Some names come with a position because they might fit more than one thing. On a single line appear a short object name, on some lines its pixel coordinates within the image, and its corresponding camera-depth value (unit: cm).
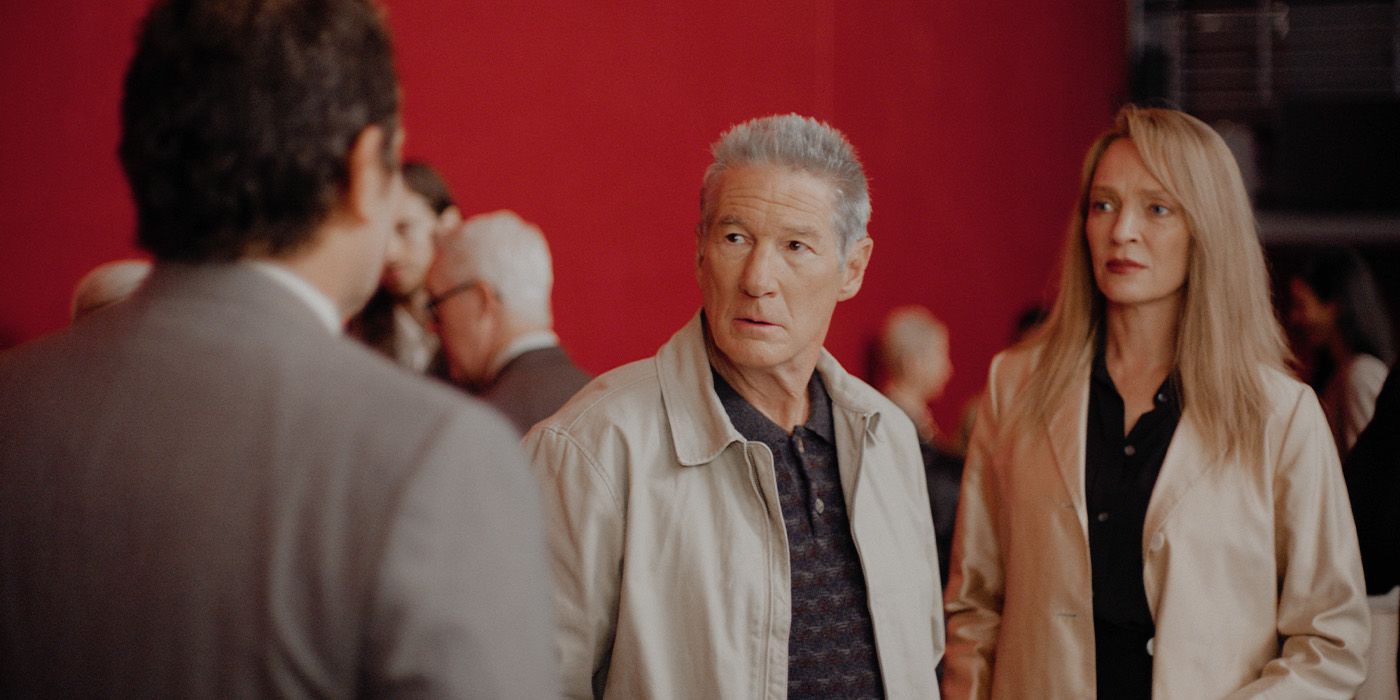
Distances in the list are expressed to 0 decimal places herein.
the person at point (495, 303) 335
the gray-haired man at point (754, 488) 195
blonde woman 233
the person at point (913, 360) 571
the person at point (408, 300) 386
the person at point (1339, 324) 383
